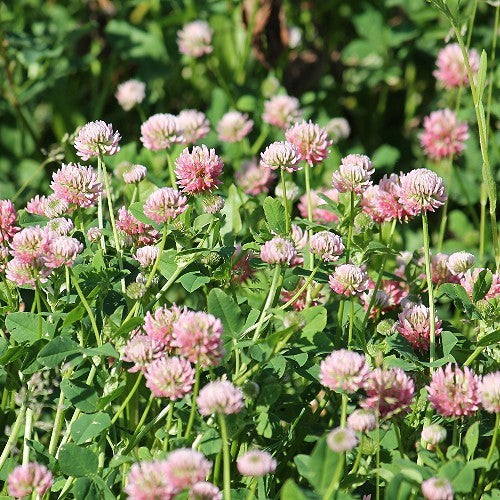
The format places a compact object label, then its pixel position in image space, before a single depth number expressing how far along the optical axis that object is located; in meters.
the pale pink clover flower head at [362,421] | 1.82
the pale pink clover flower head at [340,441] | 1.78
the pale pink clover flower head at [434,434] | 1.84
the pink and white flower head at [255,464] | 1.80
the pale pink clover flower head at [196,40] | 2.47
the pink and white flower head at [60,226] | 1.91
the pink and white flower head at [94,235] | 1.95
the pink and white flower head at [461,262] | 1.95
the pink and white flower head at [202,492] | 1.79
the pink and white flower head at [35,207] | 1.99
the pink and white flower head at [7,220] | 1.93
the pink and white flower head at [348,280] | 1.90
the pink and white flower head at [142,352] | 1.86
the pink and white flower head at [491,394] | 1.84
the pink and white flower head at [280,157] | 1.93
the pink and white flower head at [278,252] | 1.88
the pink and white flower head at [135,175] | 1.97
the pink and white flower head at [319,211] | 2.06
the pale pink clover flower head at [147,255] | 1.92
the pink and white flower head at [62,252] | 1.88
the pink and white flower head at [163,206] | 1.90
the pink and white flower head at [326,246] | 1.91
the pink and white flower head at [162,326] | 1.86
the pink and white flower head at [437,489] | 1.79
